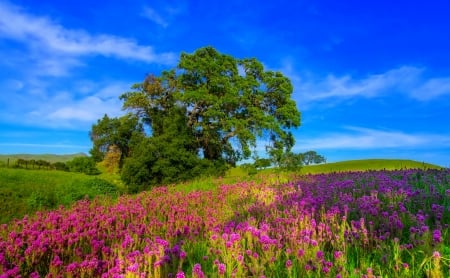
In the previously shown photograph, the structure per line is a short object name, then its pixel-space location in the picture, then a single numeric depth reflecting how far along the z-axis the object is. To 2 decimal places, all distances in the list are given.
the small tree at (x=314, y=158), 56.72
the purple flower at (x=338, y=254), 3.55
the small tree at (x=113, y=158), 38.06
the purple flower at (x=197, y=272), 3.15
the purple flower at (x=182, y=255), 3.96
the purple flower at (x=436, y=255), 3.20
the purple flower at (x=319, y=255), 3.58
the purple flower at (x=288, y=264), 3.40
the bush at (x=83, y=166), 52.03
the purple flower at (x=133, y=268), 3.19
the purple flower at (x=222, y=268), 3.29
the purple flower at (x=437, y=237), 3.89
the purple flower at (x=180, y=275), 3.05
